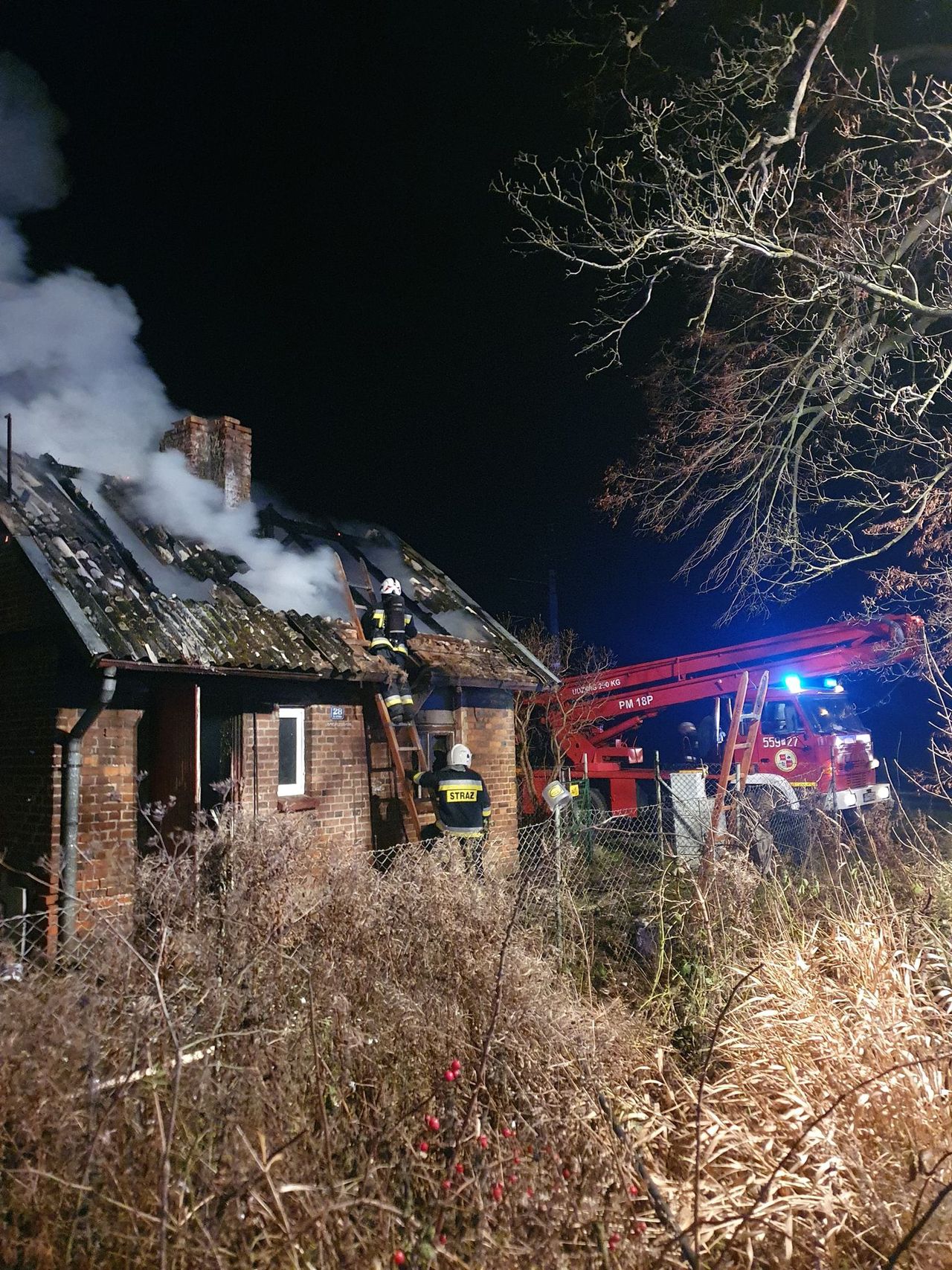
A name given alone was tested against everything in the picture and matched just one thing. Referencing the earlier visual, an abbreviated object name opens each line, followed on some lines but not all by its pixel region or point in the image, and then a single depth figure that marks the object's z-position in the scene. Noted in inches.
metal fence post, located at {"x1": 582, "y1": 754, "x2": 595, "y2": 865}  337.1
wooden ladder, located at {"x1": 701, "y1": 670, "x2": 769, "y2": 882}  277.0
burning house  258.5
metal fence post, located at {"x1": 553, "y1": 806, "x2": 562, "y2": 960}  207.6
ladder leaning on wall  340.8
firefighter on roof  350.0
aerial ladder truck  444.5
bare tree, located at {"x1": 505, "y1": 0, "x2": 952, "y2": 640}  284.4
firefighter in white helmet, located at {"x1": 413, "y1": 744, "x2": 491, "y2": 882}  307.3
